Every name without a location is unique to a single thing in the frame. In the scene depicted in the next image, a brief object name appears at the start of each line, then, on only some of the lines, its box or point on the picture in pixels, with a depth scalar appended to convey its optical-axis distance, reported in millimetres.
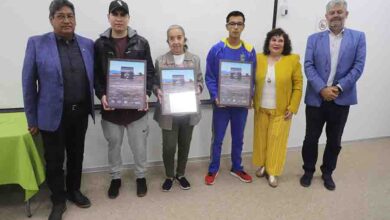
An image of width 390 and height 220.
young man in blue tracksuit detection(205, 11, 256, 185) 2438
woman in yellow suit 2510
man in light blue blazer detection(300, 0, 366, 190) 2408
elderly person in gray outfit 2324
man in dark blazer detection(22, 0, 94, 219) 1914
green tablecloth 2092
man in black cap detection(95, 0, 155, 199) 2144
